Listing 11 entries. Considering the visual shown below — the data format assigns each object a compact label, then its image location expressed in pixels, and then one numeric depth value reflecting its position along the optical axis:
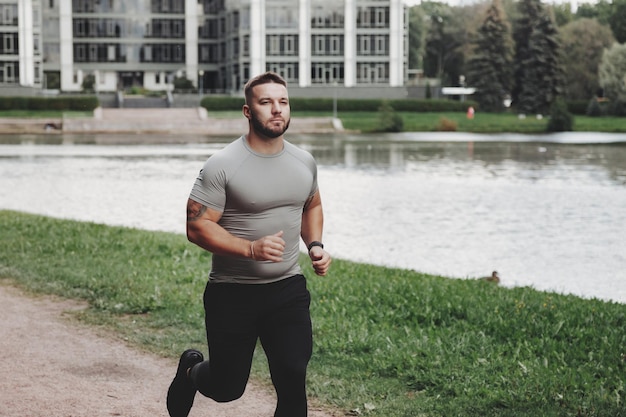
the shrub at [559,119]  68.19
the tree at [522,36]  93.50
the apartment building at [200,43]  100.88
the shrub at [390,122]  67.94
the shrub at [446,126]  70.31
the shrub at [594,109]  84.25
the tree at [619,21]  100.18
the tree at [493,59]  91.00
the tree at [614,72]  83.94
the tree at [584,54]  98.62
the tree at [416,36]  124.56
